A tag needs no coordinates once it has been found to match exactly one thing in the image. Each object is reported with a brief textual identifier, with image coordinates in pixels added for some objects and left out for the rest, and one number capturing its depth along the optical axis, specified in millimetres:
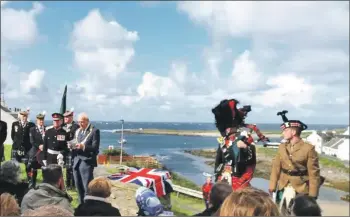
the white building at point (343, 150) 67300
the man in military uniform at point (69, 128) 8250
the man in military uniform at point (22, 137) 9367
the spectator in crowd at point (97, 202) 4500
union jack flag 7734
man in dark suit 7633
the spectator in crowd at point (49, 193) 4850
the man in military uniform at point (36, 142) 8773
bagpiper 5504
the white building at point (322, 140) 72250
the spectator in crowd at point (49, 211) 2867
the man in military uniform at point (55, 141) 8125
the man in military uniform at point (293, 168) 5645
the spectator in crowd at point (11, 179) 5336
